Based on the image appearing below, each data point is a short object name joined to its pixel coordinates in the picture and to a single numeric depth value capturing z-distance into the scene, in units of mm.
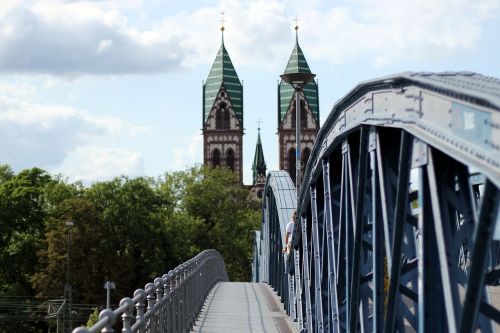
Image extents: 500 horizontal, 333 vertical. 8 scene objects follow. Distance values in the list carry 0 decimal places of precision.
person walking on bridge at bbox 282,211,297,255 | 18438
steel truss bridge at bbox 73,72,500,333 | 5836
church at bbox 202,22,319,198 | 154250
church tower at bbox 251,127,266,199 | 149625
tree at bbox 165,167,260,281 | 93625
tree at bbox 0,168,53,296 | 69438
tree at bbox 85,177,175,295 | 68500
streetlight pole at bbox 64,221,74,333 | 61253
